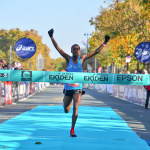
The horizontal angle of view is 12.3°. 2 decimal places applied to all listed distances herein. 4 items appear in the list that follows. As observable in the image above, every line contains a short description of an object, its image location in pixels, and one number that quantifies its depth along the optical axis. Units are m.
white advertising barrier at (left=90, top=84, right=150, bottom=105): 37.62
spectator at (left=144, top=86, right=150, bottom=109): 31.32
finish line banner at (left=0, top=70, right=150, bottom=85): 15.05
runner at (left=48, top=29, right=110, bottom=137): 14.83
